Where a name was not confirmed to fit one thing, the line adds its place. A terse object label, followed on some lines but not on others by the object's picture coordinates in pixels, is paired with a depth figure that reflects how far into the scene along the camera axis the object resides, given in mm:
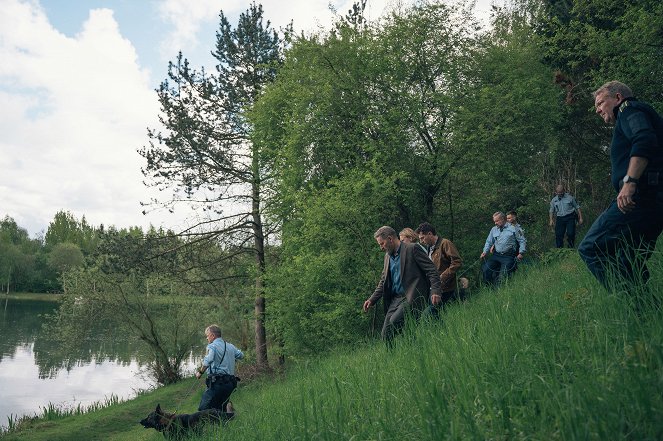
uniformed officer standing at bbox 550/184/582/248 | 14023
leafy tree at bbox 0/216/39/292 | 85375
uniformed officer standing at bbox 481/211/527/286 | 11062
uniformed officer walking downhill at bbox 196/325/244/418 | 9188
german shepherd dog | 7707
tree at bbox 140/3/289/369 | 22484
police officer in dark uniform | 3877
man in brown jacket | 9477
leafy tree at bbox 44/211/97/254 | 132250
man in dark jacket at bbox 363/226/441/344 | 7145
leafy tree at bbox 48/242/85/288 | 86900
